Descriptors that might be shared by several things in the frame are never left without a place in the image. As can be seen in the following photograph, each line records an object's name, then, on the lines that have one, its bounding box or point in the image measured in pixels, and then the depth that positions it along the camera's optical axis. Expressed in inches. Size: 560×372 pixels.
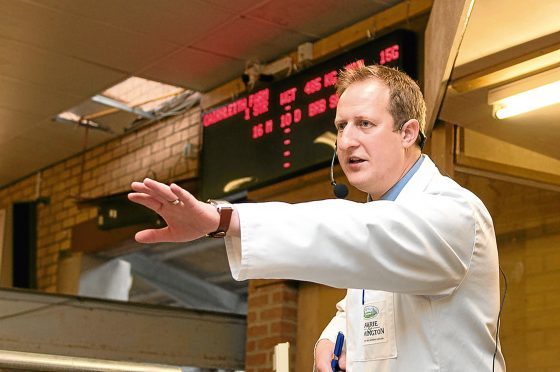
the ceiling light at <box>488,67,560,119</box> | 129.3
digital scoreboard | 186.5
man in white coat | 65.3
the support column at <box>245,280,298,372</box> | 212.4
